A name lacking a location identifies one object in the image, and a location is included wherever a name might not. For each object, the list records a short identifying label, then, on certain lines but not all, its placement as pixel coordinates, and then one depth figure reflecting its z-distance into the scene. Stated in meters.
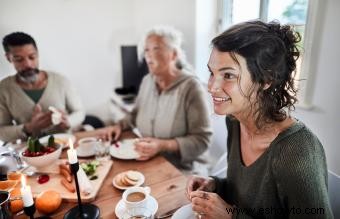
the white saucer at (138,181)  0.99
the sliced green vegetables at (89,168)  1.08
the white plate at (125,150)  1.23
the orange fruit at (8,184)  0.95
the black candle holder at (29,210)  0.71
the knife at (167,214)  0.85
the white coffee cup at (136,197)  0.81
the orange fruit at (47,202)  0.87
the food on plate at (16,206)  0.88
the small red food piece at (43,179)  1.04
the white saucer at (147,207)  0.86
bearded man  1.12
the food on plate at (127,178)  1.01
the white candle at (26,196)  0.69
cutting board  0.94
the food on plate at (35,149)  1.03
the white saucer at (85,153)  1.25
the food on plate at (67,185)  0.97
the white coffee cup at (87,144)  1.28
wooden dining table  0.90
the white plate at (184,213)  0.84
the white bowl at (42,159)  1.01
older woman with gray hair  1.45
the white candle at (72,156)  0.76
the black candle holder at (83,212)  0.85
